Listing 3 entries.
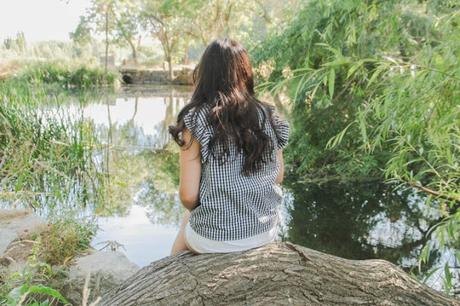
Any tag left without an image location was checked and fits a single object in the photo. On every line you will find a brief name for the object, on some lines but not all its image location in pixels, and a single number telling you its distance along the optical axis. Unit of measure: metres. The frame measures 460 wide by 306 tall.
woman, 1.59
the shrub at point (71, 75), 19.69
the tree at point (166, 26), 21.22
